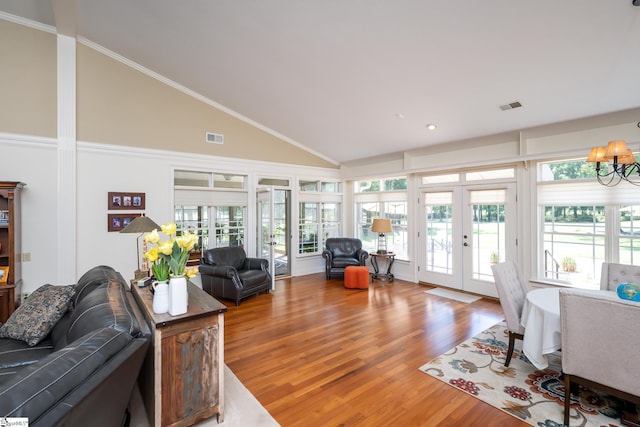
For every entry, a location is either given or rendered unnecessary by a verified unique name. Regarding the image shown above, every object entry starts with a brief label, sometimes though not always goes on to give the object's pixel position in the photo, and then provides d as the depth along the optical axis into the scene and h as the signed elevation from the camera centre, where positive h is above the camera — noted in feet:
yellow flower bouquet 6.88 -0.97
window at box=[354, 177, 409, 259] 21.68 +0.38
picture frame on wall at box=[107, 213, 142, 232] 15.21 -0.29
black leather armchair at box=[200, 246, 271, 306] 15.91 -3.39
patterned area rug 7.22 -4.92
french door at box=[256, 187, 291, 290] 19.17 -0.94
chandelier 8.41 +1.73
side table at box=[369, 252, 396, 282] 20.97 -3.79
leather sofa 3.48 -2.27
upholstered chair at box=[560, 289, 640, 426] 6.18 -2.86
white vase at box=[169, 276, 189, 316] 6.63 -1.85
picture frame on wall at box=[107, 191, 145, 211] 15.21 +0.73
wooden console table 6.29 -3.42
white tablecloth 7.81 -3.18
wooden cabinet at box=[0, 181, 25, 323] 11.69 -1.35
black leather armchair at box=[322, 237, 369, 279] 20.80 -2.95
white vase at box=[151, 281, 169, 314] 6.70 -1.92
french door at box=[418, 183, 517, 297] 16.49 -1.24
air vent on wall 18.54 +4.86
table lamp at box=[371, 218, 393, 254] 20.51 -0.84
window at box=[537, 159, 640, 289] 12.58 -0.45
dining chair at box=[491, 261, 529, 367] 9.23 -2.80
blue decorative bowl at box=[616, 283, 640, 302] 7.73 -2.10
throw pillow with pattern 7.80 -2.77
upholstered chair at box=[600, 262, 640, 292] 9.61 -2.07
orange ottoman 18.71 -4.03
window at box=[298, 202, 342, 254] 23.02 -0.84
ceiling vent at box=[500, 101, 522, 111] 12.92 +4.82
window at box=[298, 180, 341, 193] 23.20 +2.29
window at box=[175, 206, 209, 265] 17.63 -0.48
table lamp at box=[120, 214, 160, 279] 10.58 -0.46
